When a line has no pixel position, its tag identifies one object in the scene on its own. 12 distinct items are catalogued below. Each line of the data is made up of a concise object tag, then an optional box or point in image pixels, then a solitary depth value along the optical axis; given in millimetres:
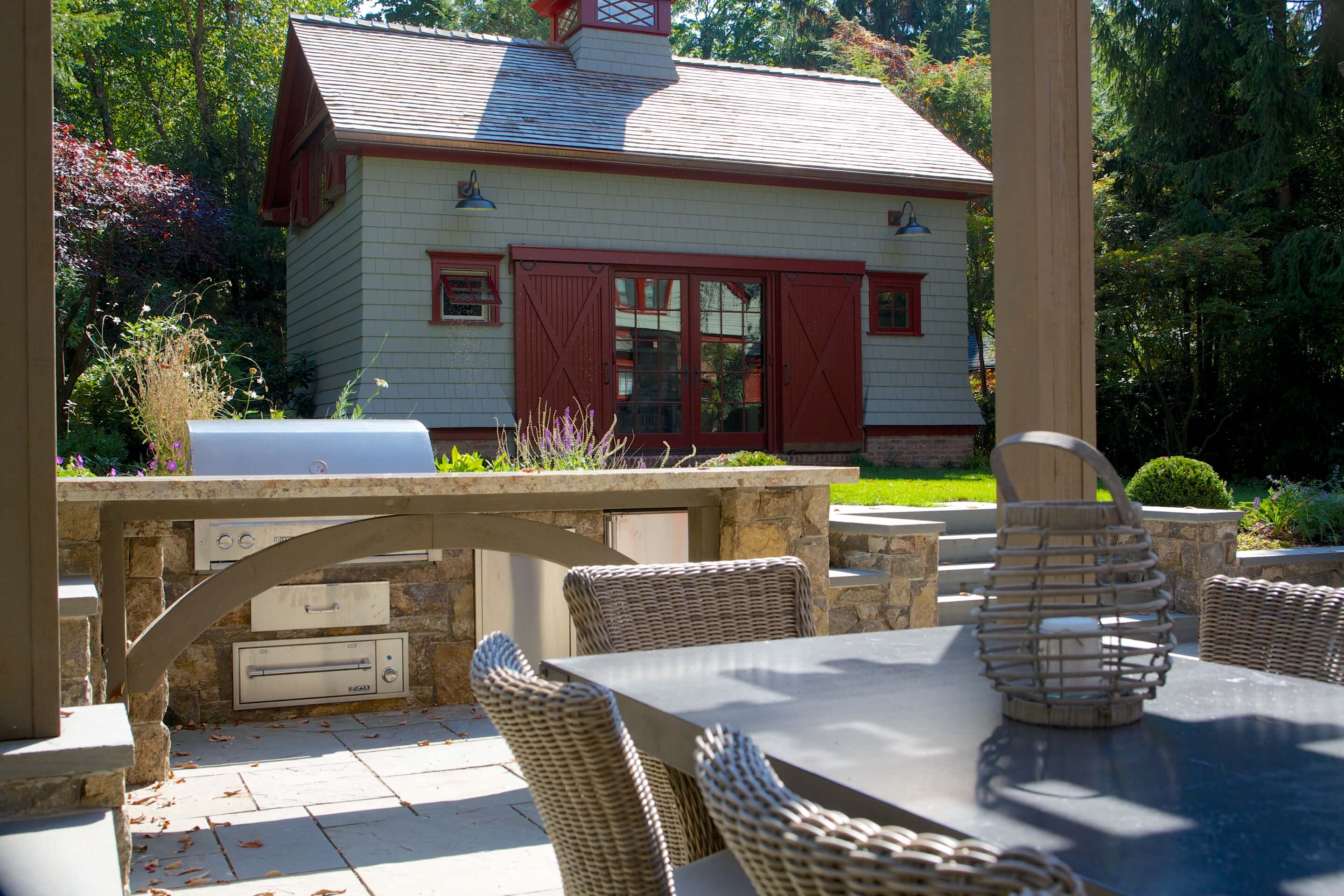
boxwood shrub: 7086
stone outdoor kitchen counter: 3805
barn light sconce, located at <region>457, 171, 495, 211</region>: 10344
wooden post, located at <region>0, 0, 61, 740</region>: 2109
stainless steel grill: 4941
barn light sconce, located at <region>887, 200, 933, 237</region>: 11984
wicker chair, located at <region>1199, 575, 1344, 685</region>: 2184
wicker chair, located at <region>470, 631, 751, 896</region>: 1333
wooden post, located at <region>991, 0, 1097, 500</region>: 2932
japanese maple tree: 12977
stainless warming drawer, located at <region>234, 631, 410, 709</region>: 4621
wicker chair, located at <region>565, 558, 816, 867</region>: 2512
